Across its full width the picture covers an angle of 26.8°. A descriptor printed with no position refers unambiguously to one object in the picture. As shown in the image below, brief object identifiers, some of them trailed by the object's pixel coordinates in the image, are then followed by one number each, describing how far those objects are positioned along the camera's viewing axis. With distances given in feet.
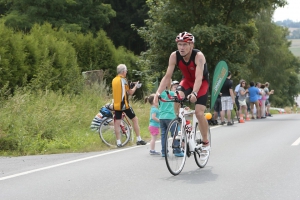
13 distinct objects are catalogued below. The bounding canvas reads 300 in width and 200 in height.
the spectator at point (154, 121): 39.03
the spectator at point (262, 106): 94.32
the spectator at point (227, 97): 70.28
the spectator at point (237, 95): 83.66
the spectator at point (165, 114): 35.73
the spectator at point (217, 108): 73.87
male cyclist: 29.17
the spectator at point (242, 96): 82.07
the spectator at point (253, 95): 89.96
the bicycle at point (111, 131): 45.85
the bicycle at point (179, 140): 28.68
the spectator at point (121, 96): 43.86
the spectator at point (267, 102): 99.48
